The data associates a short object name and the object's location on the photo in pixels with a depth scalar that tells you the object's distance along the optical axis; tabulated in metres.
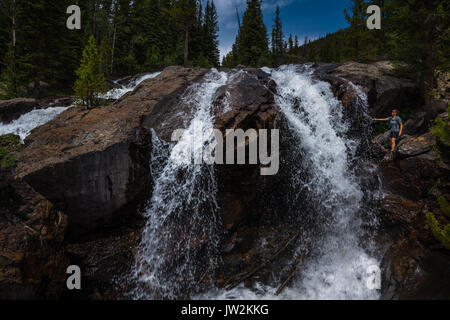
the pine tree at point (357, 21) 23.48
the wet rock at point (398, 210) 6.32
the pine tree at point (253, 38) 30.30
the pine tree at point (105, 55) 16.49
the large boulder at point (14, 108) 9.59
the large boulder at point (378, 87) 11.01
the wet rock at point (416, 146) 6.80
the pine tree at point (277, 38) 42.12
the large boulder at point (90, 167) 5.70
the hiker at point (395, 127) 8.38
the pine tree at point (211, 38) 34.12
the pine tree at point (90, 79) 8.89
